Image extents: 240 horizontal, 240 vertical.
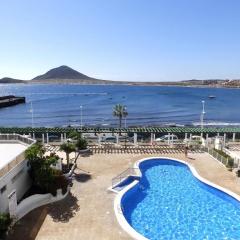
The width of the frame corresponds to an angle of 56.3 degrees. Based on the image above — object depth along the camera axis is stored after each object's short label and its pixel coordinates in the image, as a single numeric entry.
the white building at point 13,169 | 13.74
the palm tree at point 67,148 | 20.10
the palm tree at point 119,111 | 38.42
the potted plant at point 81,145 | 24.86
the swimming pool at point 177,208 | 14.19
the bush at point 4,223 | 11.43
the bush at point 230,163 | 21.29
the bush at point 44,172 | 16.12
